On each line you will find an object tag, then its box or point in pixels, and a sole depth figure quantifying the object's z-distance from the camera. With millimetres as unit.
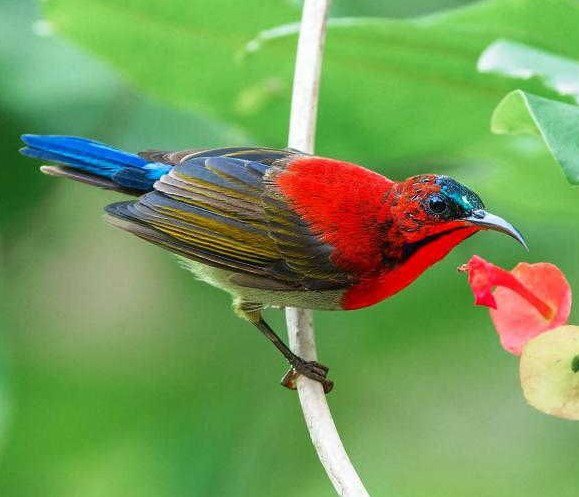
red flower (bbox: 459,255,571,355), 2231
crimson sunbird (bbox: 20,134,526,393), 2327
